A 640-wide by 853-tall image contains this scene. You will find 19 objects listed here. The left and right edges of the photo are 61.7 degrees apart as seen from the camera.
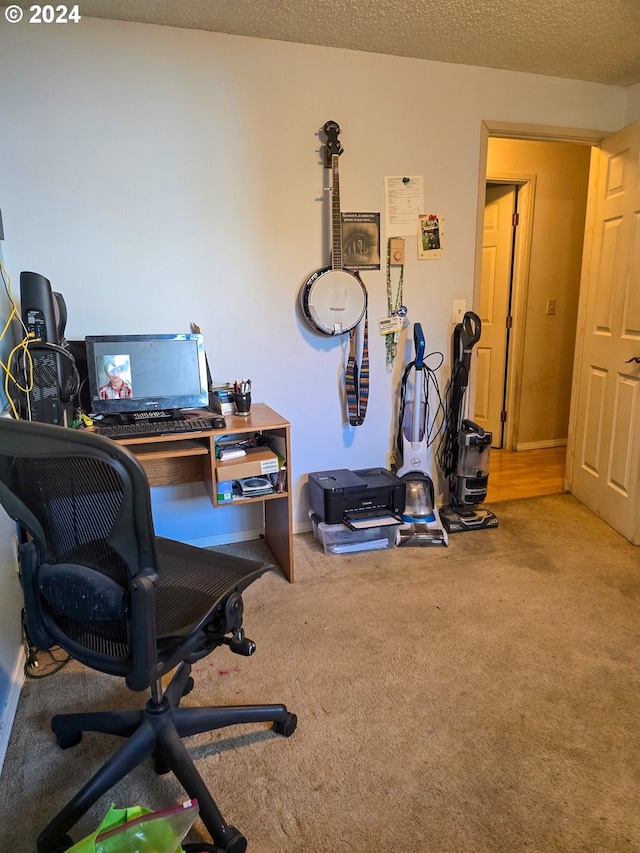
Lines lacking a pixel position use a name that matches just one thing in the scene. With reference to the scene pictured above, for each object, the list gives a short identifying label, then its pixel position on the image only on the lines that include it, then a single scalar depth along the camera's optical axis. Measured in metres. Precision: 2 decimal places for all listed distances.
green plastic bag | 1.07
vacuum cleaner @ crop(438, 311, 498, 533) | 2.93
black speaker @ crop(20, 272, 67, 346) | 1.93
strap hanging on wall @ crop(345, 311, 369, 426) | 2.84
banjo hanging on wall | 2.62
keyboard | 2.07
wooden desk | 2.12
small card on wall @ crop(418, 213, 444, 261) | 2.84
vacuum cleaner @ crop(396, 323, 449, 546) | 2.83
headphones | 1.90
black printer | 2.64
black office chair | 1.03
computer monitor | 2.24
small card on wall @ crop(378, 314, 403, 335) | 2.88
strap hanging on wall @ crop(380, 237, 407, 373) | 2.82
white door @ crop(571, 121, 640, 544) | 2.73
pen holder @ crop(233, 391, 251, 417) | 2.39
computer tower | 1.92
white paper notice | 2.76
